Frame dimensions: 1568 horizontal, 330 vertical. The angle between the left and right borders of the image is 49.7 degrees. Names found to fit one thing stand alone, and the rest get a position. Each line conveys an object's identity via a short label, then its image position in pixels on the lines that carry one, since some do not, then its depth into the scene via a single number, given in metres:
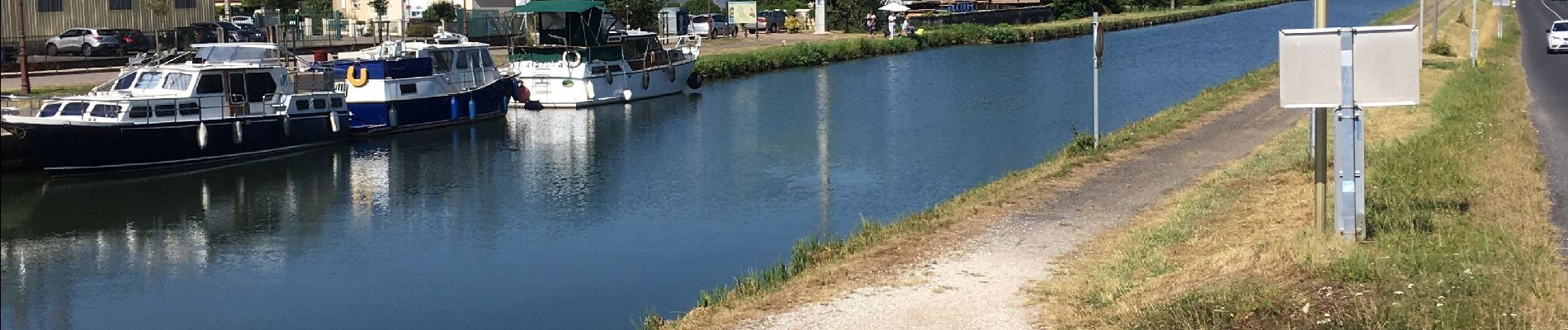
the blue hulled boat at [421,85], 38.12
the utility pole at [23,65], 38.25
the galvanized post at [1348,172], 15.21
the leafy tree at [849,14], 81.38
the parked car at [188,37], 54.62
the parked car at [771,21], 81.12
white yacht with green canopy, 45.22
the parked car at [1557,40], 55.85
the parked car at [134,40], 53.59
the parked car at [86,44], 53.03
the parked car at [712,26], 73.62
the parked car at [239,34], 53.52
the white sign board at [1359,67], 14.66
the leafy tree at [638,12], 70.25
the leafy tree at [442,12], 80.19
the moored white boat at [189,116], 30.81
